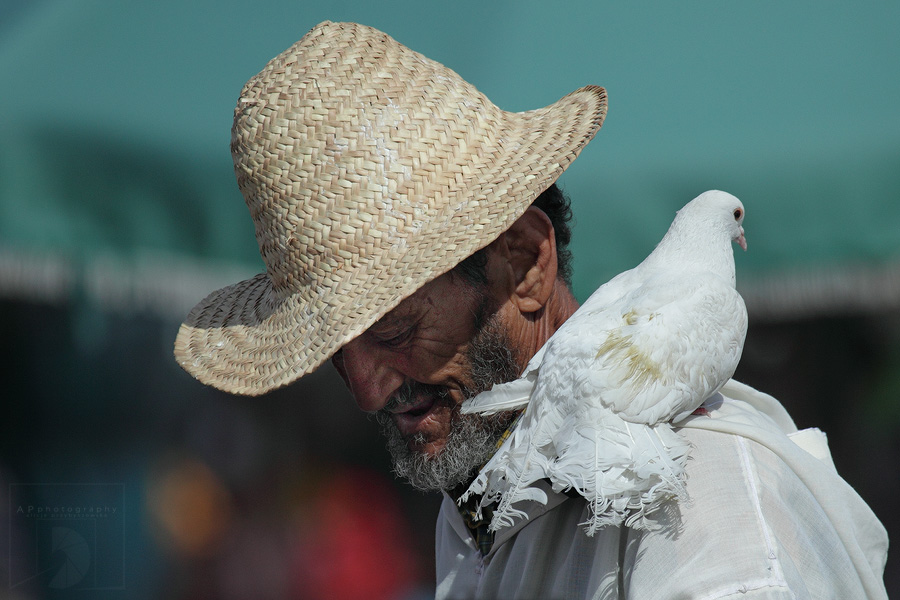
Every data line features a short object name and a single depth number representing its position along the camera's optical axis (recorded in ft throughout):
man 17.15
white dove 17.09
